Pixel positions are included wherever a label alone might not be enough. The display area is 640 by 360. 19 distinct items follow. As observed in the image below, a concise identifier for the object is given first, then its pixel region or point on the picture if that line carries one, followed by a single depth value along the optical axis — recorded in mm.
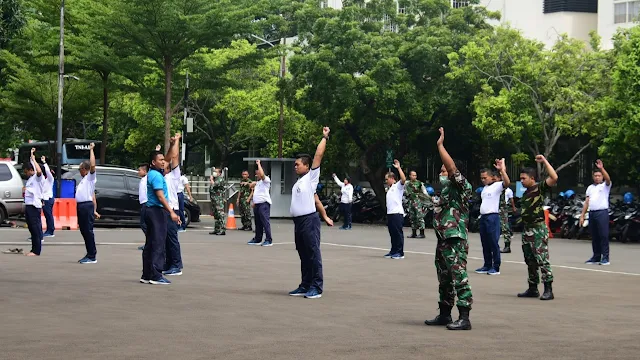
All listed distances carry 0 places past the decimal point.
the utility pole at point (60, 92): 37594
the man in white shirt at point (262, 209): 25734
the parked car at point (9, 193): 31875
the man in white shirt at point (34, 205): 20188
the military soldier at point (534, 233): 14414
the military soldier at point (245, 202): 31453
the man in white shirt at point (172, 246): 16969
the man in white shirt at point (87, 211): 19078
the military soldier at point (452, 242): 11094
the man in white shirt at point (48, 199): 21689
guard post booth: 43719
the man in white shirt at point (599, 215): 21234
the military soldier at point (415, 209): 30531
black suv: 32062
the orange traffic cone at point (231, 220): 34581
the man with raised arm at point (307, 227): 14141
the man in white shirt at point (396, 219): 21891
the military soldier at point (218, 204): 30312
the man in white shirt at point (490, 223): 18259
